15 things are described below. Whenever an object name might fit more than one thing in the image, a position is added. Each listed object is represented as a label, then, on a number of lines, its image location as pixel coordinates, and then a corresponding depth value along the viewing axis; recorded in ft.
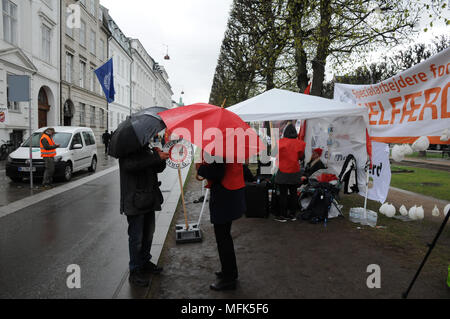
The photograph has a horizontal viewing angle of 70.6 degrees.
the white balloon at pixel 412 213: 15.11
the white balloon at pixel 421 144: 13.31
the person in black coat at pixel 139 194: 11.14
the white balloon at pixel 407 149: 14.30
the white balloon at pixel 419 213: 14.94
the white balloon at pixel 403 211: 18.15
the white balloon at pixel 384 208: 18.54
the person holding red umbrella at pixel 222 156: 10.25
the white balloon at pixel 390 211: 18.45
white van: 33.53
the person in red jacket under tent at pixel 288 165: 21.17
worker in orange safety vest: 32.01
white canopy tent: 21.22
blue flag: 66.13
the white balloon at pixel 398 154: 14.52
